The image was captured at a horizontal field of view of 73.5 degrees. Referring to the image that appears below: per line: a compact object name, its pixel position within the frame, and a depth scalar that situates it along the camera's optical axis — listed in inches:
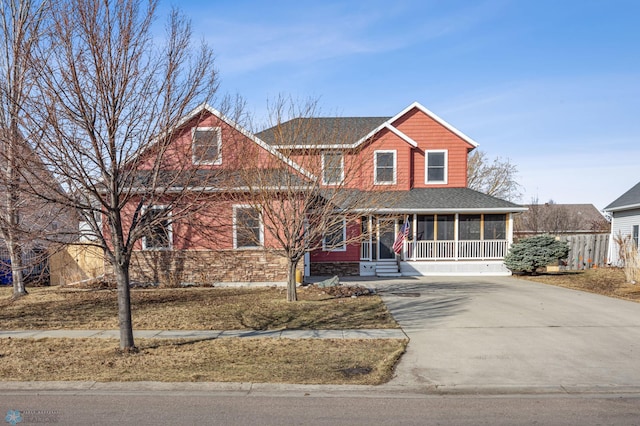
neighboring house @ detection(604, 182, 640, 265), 946.1
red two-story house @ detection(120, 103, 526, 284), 505.0
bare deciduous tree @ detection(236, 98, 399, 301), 465.7
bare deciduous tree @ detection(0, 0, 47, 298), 258.8
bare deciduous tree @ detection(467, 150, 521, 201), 1576.0
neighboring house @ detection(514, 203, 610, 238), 1636.3
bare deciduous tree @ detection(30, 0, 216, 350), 261.6
